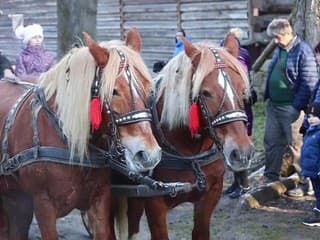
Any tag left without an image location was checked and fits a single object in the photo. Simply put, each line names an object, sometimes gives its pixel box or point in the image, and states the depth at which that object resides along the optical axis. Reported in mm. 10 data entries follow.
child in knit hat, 10635
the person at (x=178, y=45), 12821
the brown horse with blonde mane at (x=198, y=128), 5927
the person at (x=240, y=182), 10679
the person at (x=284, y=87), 9819
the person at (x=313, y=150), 8803
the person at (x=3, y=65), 11579
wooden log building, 19954
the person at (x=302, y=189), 10629
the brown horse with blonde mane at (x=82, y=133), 5521
